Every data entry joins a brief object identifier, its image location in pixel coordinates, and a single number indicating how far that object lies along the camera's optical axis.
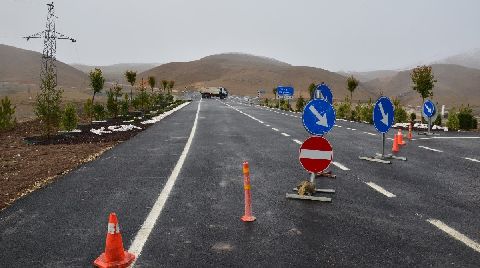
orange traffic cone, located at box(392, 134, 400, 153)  13.98
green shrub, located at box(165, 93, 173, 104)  58.34
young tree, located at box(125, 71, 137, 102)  43.91
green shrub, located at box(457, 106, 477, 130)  26.12
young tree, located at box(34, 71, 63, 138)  18.80
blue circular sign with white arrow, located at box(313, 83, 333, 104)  10.66
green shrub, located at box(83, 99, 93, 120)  26.75
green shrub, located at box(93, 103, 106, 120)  26.28
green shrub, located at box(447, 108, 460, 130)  25.84
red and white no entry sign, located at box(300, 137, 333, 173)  7.30
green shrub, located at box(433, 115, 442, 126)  27.78
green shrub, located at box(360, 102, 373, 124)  30.59
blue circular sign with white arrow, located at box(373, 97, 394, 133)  11.80
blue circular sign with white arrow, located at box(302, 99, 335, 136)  7.95
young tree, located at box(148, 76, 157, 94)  62.42
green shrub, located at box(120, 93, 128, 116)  31.67
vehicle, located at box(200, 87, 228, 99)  94.19
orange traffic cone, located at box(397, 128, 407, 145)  14.52
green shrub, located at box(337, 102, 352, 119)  35.75
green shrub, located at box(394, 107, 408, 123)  28.91
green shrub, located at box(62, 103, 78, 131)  19.52
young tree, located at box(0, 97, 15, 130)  21.36
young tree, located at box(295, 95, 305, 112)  47.65
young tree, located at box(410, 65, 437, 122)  32.69
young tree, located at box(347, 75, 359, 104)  53.89
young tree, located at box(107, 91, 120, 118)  28.88
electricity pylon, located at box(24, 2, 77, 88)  63.06
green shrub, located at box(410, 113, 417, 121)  30.83
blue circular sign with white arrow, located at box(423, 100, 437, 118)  20.37
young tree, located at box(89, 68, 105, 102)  30.89
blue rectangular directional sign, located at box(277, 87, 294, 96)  54.09
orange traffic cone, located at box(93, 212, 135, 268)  4.61
